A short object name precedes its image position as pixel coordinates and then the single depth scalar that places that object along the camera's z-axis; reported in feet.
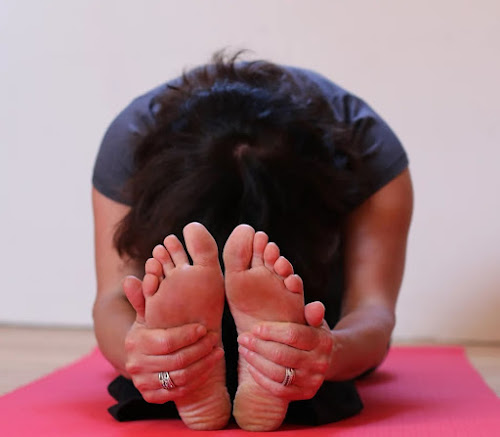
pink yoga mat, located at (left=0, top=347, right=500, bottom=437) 5.86
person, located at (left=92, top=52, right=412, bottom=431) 5.59
